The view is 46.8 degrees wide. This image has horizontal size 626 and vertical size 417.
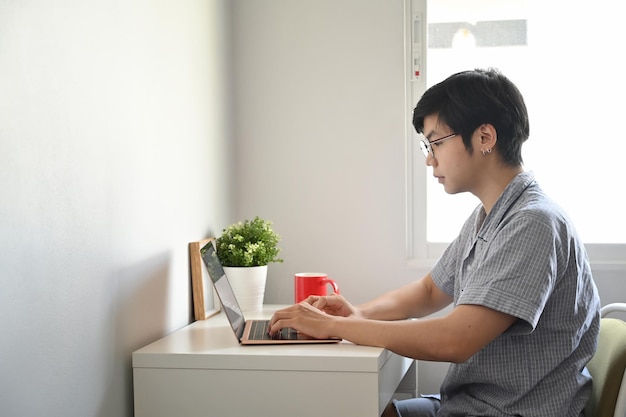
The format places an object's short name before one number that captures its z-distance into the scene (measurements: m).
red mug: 2.06
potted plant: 2.08
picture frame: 2.01
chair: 1.44
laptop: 1.64
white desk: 1.52
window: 2.36
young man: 1.39
